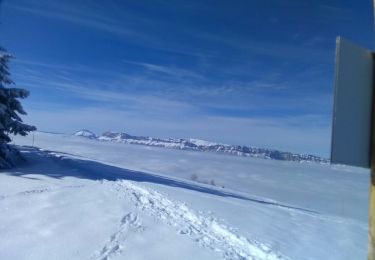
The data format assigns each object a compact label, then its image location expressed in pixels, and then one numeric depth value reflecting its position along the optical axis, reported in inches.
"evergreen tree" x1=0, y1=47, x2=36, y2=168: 655.8
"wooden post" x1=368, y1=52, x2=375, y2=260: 59.4
